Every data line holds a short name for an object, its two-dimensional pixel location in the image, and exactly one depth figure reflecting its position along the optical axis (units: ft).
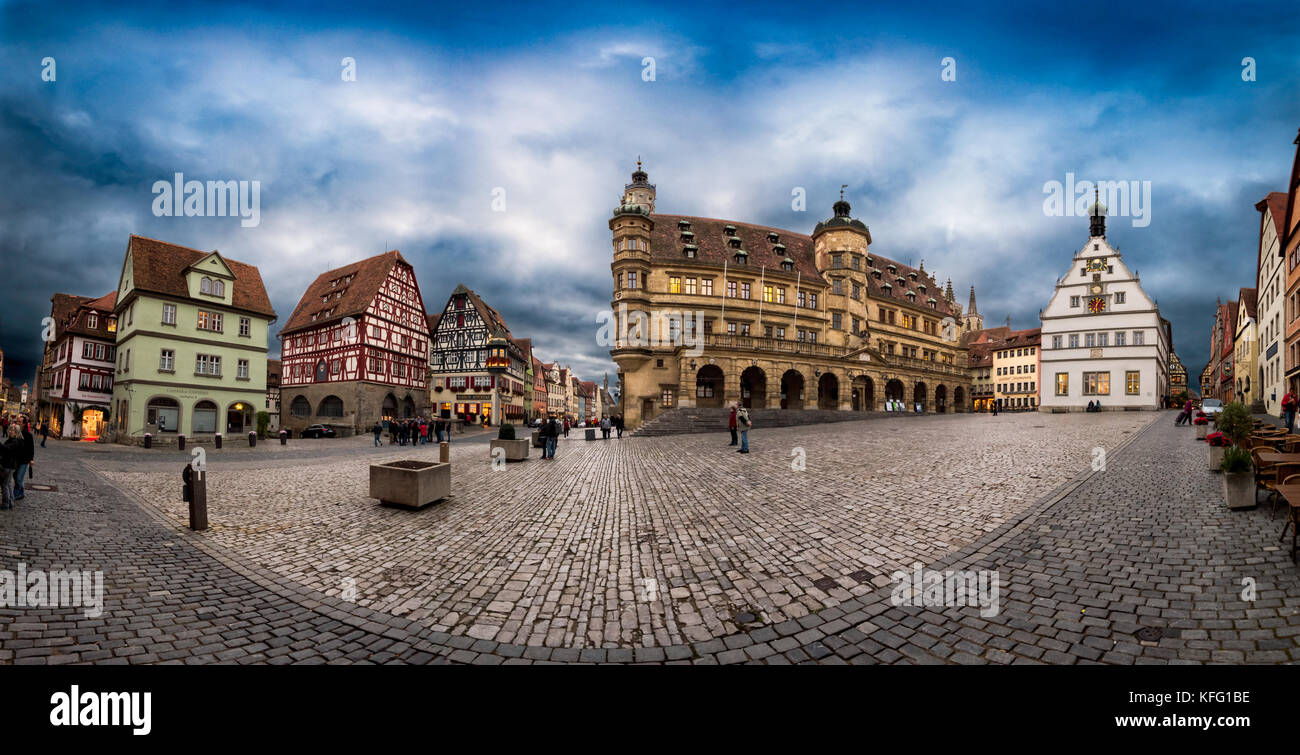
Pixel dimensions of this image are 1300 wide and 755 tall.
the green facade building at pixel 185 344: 93.25
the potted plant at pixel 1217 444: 32.42
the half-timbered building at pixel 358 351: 132.57
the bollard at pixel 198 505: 24.52
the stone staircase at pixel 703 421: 91.91
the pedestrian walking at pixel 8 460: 25.83
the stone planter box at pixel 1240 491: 22.22
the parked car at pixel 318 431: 120.98
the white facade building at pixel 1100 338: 137.69
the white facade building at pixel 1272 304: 83.25
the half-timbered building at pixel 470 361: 176.86
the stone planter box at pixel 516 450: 52.65
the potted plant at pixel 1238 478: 22.25
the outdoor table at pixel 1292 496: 15.74
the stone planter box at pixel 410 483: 28.43
